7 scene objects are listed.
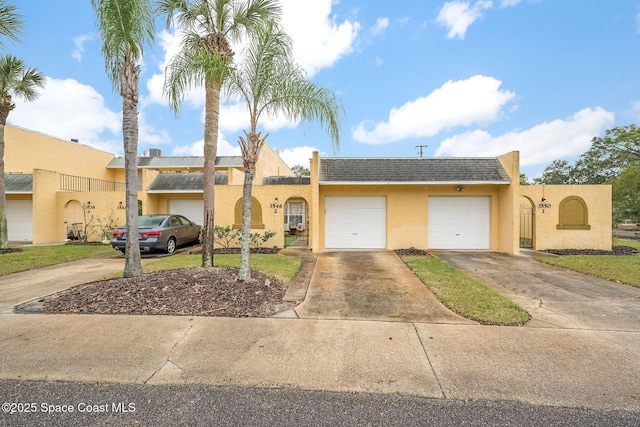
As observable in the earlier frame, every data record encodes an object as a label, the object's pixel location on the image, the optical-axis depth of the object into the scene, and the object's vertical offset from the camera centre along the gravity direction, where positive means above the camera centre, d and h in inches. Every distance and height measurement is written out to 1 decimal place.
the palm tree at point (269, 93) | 241.9 +104.8
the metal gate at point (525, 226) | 526.6 -20.5
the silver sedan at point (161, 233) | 422.9 -31.0
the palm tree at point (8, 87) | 461.7 +207.5
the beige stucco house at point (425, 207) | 459.5 +12.6
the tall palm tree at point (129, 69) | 240.1 +123.0
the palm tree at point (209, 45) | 277.7 +171.4
